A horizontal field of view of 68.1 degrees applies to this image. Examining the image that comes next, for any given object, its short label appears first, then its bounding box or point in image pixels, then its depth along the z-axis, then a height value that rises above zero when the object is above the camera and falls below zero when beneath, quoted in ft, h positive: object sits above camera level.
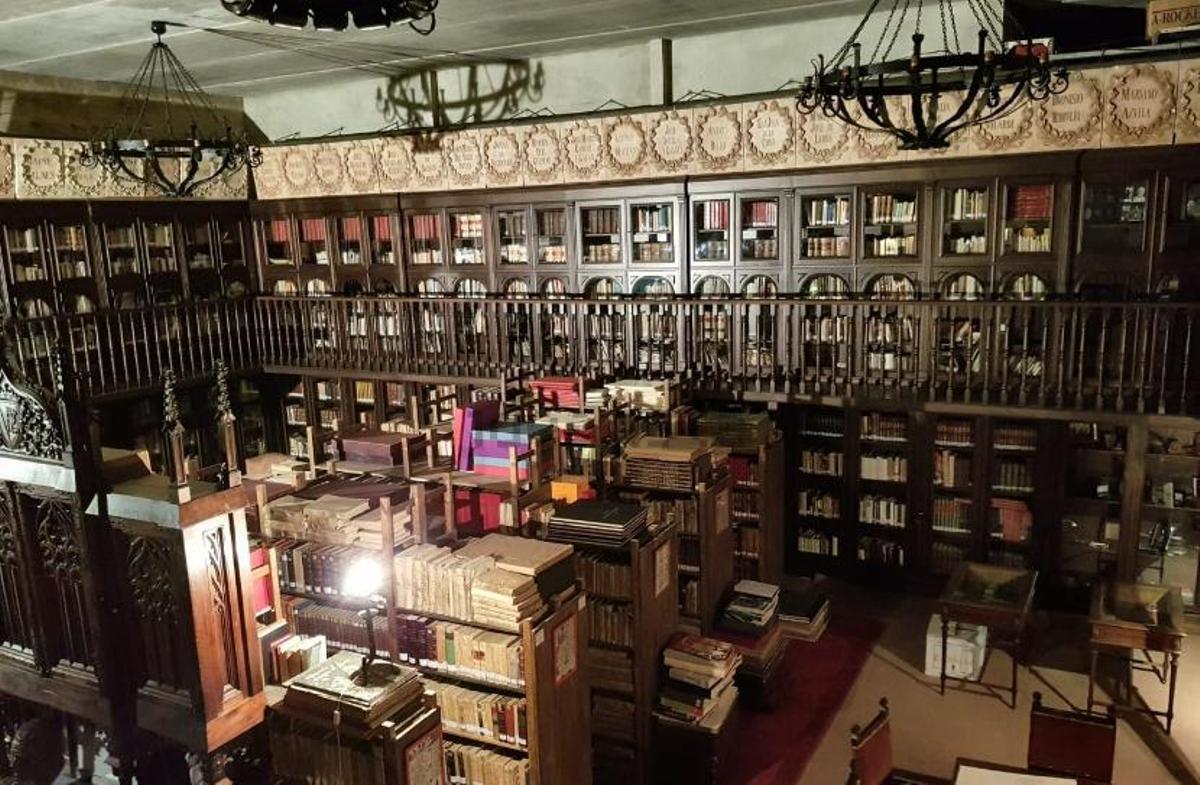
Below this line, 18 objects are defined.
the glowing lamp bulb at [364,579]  14.13 -5.20
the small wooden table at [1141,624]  17.98 -8.10
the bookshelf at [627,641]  16.06 -7.29
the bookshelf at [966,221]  25.32 +0.32
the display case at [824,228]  27.43 +0.27
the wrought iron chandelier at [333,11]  10.37 +2.84
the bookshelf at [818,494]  26.68 -7.72
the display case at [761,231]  28.09 +0.24
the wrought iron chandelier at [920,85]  12.58 +2.30
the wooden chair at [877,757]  11.60 -6.94
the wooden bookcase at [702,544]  19.13 -6.68
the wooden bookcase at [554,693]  13.43 -7.03
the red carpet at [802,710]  17.51 -10.24
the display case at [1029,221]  24.64 +0.27
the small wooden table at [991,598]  19.12 -8.02
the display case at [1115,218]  23.71 +0.25
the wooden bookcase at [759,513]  22.58 -7.01
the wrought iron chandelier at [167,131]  22.48 +5.37
